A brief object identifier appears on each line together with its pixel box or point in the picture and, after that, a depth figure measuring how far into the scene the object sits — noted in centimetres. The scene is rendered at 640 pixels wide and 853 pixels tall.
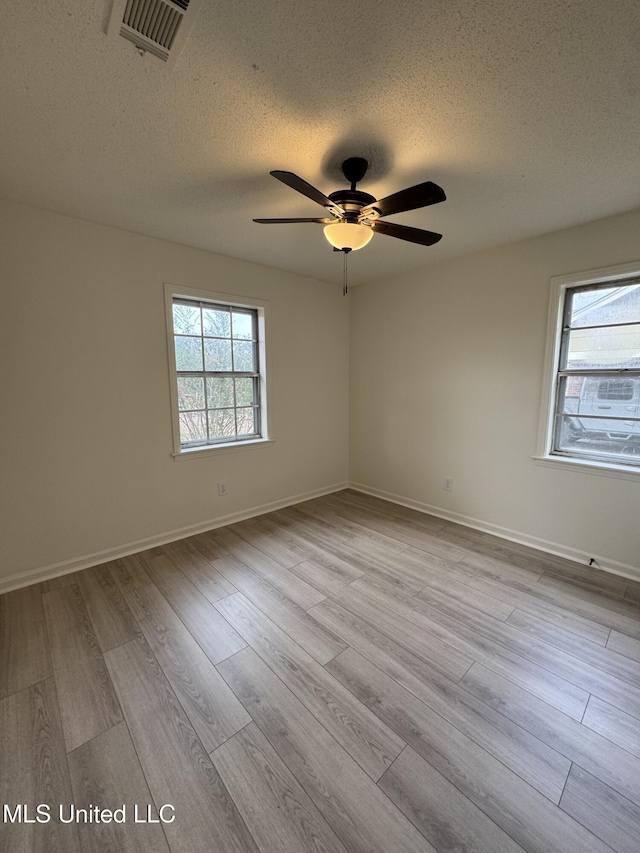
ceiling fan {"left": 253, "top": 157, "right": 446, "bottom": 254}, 146
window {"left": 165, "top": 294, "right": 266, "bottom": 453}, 296
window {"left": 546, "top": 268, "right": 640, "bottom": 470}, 238
